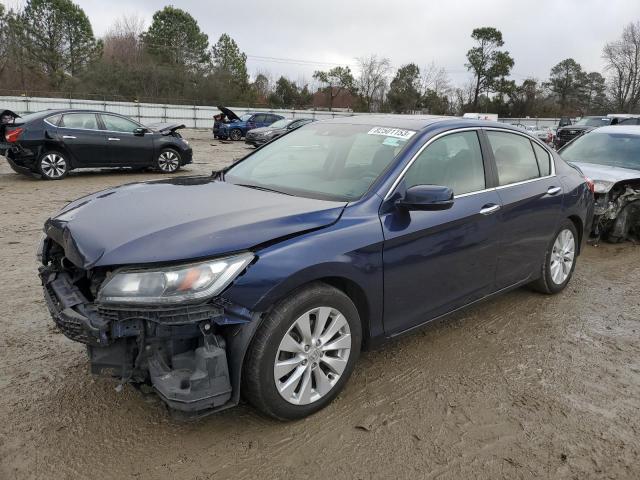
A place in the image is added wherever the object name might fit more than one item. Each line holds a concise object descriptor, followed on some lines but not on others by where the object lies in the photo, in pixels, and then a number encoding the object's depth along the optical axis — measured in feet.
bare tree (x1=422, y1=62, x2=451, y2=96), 205.26
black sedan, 35.19
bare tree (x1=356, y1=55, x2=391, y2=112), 196.65
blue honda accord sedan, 7.97
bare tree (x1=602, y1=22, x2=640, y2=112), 213.46
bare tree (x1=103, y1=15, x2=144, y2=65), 191.83
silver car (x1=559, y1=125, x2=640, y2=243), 21.89
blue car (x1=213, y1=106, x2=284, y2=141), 86.11
